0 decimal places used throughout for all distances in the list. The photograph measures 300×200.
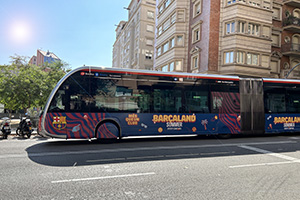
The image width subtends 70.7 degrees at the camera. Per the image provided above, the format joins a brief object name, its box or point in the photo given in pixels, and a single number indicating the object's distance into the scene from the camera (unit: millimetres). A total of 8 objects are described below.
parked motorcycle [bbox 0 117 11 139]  10088
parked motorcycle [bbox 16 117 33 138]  10297
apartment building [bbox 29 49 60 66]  90750
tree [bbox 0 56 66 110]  17578
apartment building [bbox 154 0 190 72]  26953
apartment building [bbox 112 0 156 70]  42281
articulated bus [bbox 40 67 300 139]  8562
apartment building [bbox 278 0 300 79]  25906
